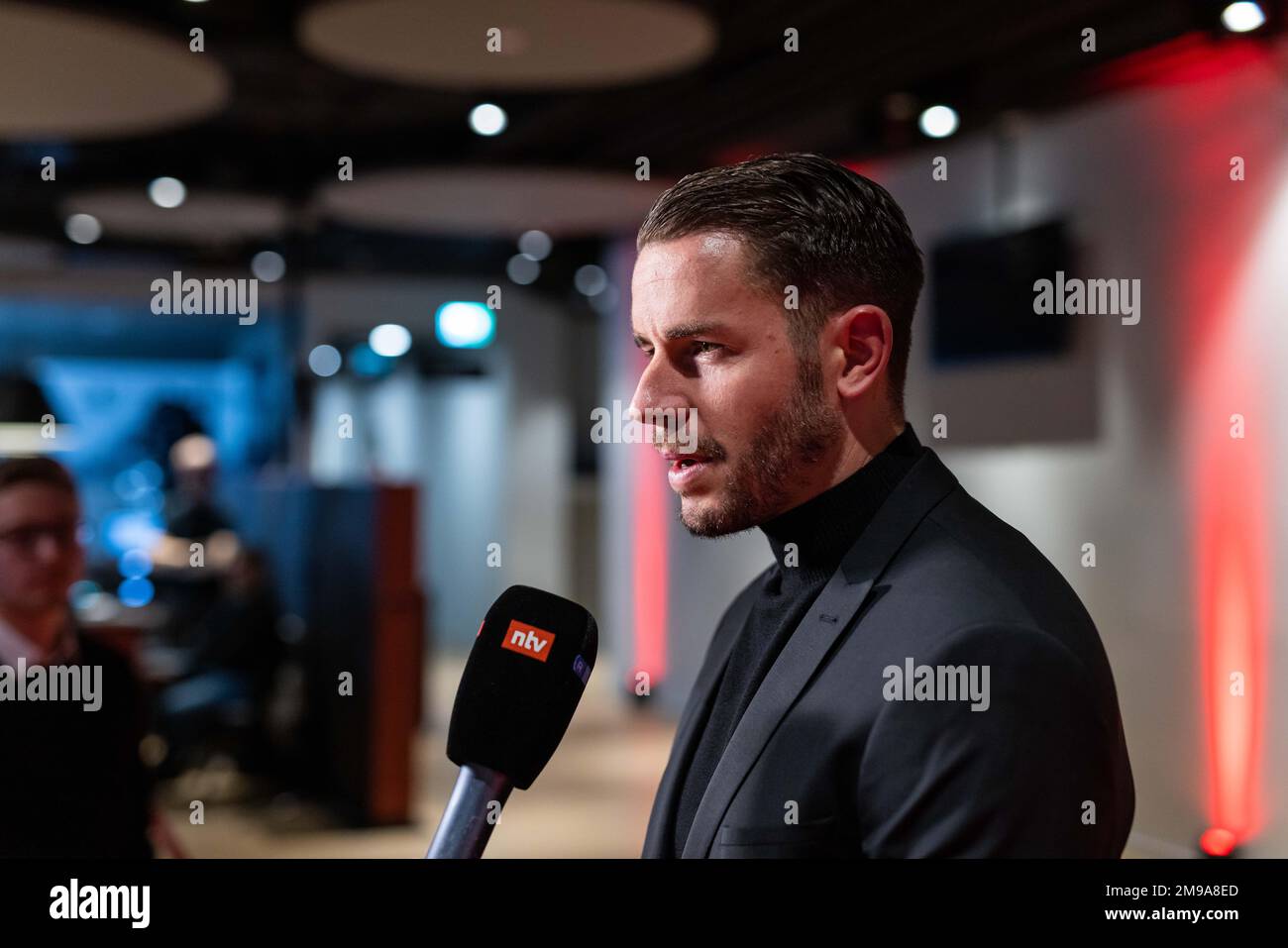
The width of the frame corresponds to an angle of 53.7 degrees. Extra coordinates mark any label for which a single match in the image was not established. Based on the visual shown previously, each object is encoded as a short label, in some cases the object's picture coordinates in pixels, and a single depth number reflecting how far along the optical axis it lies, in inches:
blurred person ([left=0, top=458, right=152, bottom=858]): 74.2
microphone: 40.1
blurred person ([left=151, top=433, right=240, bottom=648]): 249.6
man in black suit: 39.4
